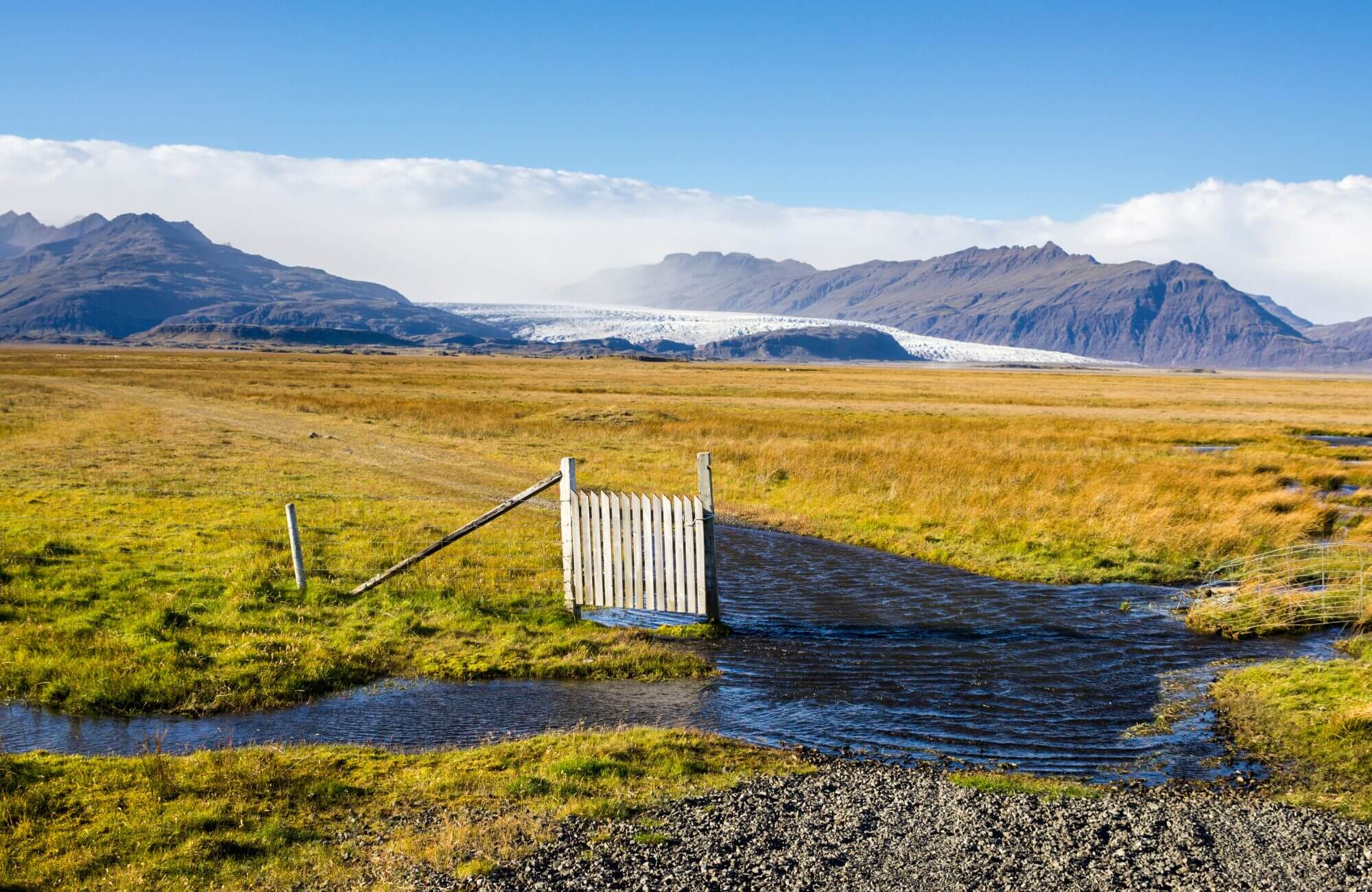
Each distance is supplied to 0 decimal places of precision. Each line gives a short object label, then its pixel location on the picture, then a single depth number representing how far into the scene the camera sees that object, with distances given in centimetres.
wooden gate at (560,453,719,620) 1488
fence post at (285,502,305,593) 1653
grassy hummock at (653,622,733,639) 1562
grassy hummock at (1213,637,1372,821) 959
